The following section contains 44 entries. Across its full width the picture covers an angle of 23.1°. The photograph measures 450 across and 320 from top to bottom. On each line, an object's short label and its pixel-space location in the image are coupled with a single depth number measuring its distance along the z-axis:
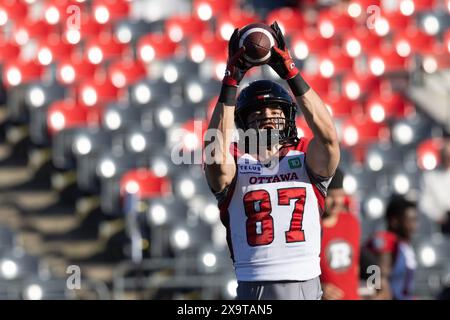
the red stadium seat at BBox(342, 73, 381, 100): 12.81
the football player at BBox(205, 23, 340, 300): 4.61
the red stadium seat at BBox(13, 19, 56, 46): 13.55
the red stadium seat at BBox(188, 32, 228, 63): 13.28
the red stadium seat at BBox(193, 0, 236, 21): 14.65
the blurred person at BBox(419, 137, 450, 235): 10.84
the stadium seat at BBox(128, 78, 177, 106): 12.15
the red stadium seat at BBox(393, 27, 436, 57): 13.63
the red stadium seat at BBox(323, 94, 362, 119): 12.24
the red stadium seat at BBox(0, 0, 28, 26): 13.79
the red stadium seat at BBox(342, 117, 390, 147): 11.87
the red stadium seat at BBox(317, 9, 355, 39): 14.34
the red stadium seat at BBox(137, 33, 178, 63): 13.30
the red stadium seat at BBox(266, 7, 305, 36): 14.36
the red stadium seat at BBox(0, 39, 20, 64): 12.95
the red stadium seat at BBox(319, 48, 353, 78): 13.27
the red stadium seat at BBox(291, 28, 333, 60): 13.62
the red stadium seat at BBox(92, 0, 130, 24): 14.07
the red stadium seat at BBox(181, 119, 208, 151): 11.03
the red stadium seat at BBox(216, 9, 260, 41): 14.07
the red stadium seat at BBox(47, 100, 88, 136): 11.52
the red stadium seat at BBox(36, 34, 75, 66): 13.03
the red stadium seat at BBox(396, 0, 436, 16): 14.48
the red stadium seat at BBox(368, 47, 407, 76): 13.33
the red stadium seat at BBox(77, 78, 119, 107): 12.22
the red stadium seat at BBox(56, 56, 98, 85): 12.65
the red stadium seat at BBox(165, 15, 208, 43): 14.00
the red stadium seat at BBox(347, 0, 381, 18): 14.64
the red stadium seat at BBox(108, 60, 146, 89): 12.57
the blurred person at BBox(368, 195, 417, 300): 7.36
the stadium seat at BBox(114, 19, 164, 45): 13.84
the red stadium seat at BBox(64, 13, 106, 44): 13.74
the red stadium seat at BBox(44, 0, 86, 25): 13.96
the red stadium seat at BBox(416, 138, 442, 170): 11.30
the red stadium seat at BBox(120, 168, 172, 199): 10.68
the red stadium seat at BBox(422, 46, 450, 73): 13.30
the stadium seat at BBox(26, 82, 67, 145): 11.70
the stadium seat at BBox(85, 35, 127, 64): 13.29
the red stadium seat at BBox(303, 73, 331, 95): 12.62
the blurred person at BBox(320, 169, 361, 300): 6.15
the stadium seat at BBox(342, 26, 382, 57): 13.77
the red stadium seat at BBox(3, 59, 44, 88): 12.20
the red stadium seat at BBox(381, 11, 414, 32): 14.27
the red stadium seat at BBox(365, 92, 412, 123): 12.34
